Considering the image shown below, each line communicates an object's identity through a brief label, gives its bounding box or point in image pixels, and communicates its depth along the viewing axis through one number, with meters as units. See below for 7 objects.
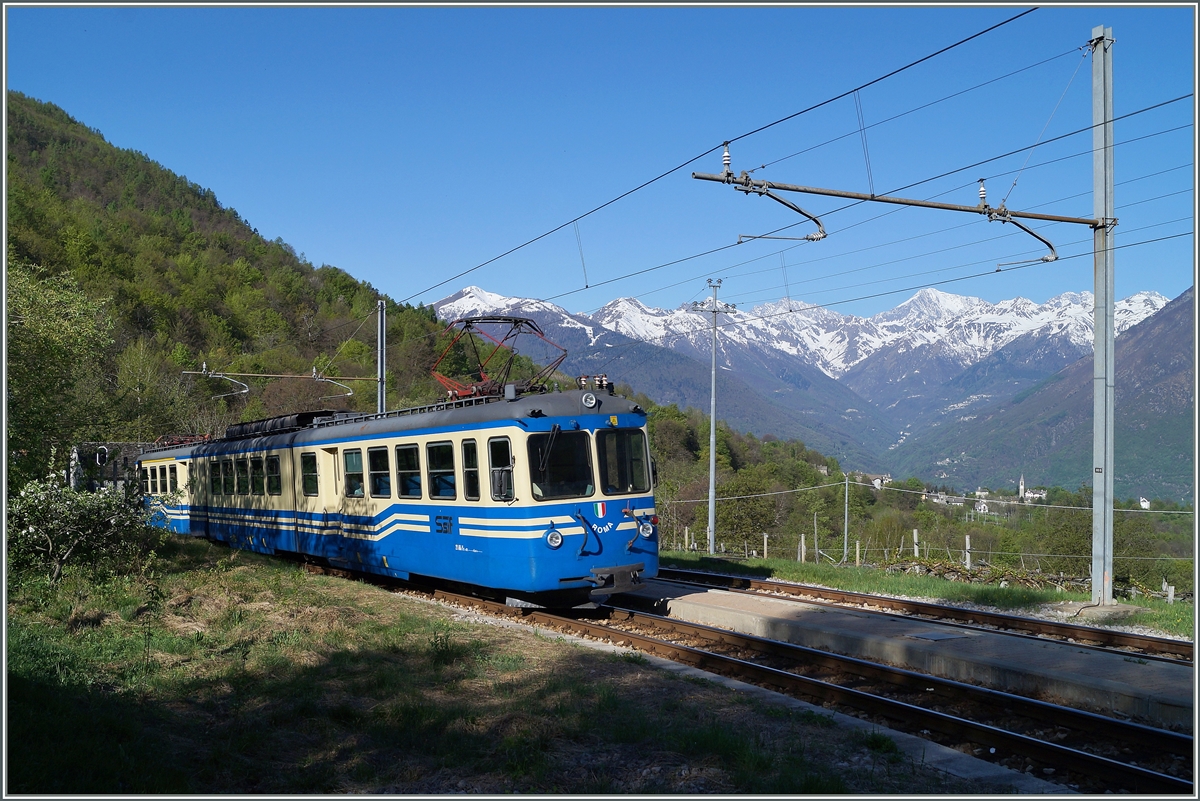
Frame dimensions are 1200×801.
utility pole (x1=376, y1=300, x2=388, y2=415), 25.84
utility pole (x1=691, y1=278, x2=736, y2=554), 32.78
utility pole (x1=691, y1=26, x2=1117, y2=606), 15.26
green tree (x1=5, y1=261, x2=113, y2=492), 15.58
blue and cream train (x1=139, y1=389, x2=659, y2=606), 12.73
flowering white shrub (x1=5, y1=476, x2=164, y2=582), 12.60
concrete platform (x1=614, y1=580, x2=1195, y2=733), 8.59
